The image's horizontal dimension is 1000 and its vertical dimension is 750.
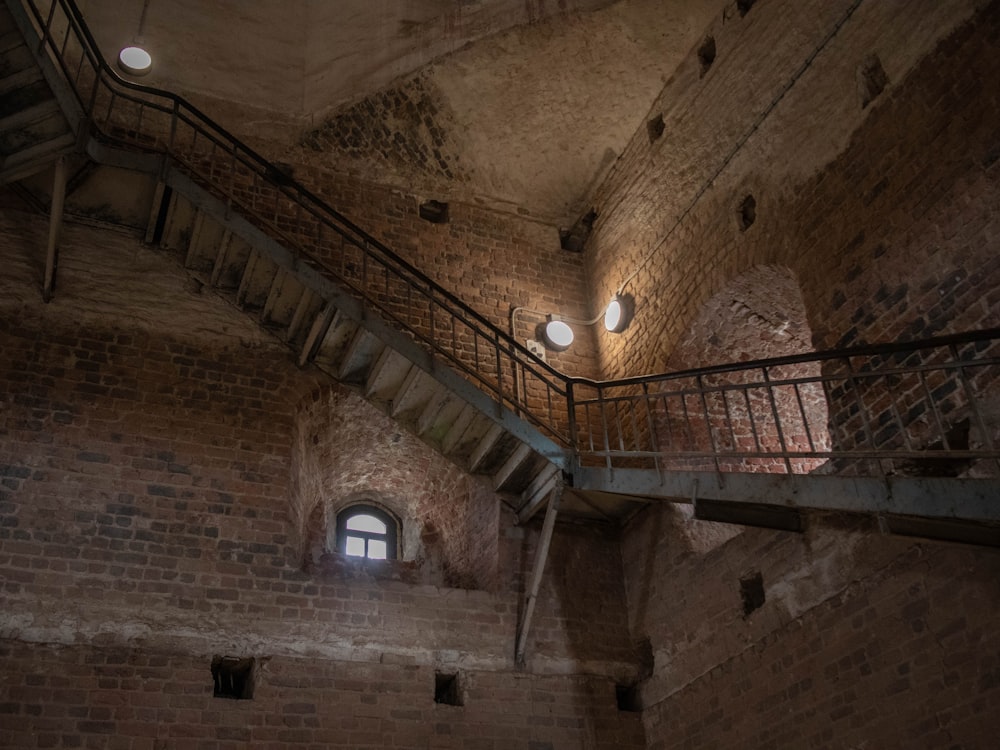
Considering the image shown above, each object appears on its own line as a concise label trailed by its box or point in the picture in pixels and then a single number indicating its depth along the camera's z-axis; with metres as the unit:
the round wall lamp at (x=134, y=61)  10.44
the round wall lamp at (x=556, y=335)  11.08
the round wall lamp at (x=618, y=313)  10.93
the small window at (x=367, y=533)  10.48
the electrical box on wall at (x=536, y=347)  10.91
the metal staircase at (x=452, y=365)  6.17
